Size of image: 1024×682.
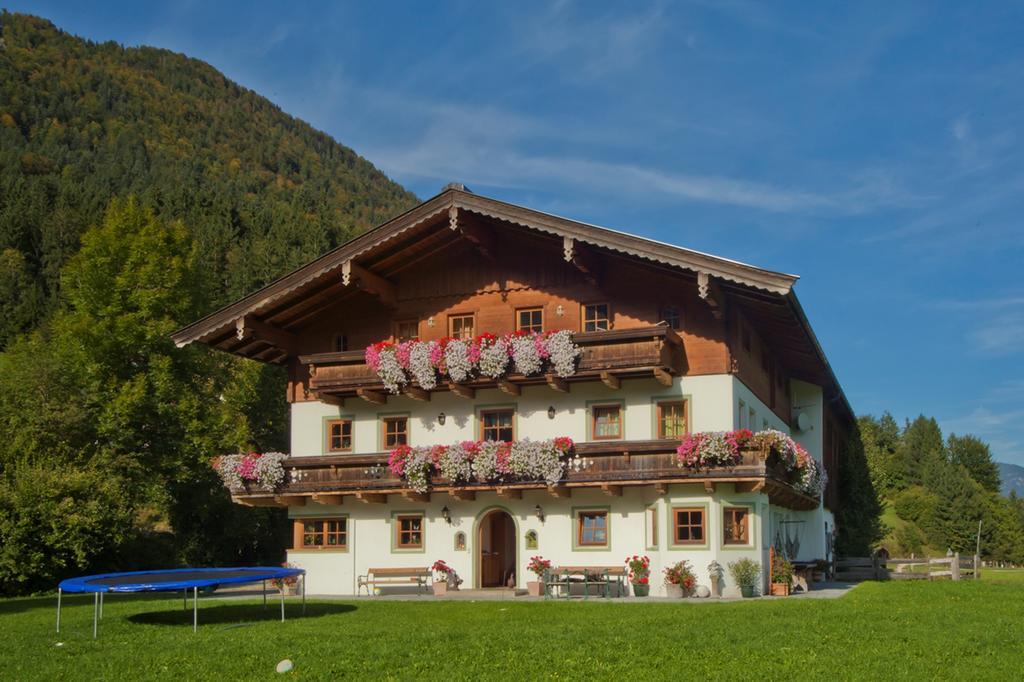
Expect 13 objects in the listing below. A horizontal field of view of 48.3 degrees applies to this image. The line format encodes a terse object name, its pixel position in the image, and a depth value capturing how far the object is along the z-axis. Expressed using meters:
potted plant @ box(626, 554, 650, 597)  25.20
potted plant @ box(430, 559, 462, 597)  27.27
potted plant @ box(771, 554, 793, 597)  25.25
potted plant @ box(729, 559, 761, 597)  24.78
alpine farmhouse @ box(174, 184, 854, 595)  25.48
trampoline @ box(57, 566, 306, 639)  17.39
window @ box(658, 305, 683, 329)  26.64
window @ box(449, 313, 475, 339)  28.61
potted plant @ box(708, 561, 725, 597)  24.86
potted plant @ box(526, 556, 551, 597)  25.77
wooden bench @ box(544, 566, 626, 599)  24.77
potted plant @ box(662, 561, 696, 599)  24.69
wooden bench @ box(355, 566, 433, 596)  27.50
